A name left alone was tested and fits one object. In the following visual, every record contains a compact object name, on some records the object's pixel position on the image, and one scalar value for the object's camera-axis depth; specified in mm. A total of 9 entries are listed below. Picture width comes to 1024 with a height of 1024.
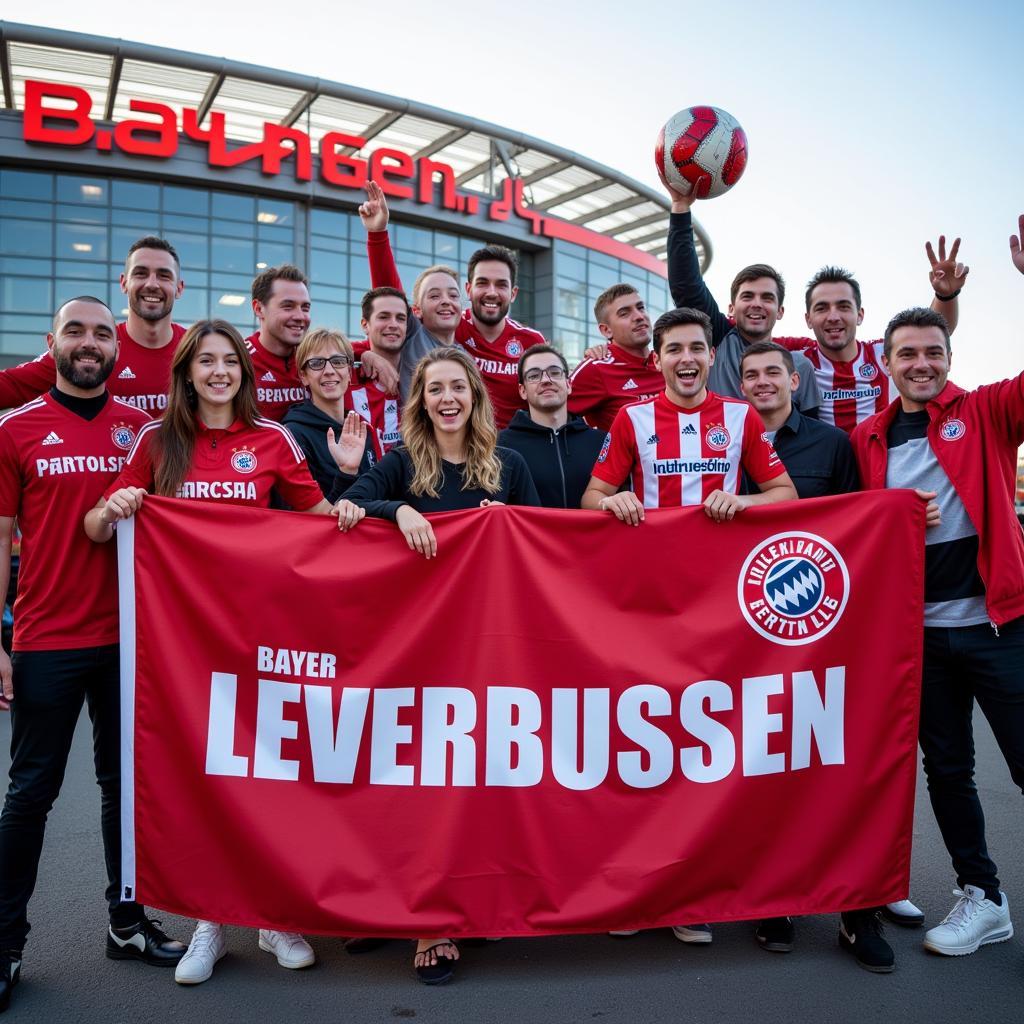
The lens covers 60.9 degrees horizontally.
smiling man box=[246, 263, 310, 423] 4762
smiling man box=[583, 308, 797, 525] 3811
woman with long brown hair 3549
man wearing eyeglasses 4523
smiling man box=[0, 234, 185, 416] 4293
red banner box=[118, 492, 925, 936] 3295
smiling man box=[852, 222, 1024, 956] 3416
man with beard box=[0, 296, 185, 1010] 3314
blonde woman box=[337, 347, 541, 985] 3660
